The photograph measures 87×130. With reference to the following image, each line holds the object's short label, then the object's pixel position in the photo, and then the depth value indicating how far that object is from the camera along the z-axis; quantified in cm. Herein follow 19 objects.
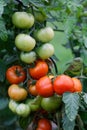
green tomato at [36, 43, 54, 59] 111
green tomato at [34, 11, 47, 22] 113
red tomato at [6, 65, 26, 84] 114
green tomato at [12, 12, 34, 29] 110
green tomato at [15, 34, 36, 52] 109
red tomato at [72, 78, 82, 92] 107
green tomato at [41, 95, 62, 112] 107
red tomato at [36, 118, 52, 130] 113
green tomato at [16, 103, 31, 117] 109
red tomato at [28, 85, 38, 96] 111
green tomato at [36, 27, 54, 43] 111
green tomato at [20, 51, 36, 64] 111
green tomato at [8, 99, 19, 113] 112
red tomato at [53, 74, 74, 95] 103
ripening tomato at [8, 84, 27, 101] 111
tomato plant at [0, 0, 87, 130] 106
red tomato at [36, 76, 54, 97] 105
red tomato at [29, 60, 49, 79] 111
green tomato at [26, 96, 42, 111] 109
